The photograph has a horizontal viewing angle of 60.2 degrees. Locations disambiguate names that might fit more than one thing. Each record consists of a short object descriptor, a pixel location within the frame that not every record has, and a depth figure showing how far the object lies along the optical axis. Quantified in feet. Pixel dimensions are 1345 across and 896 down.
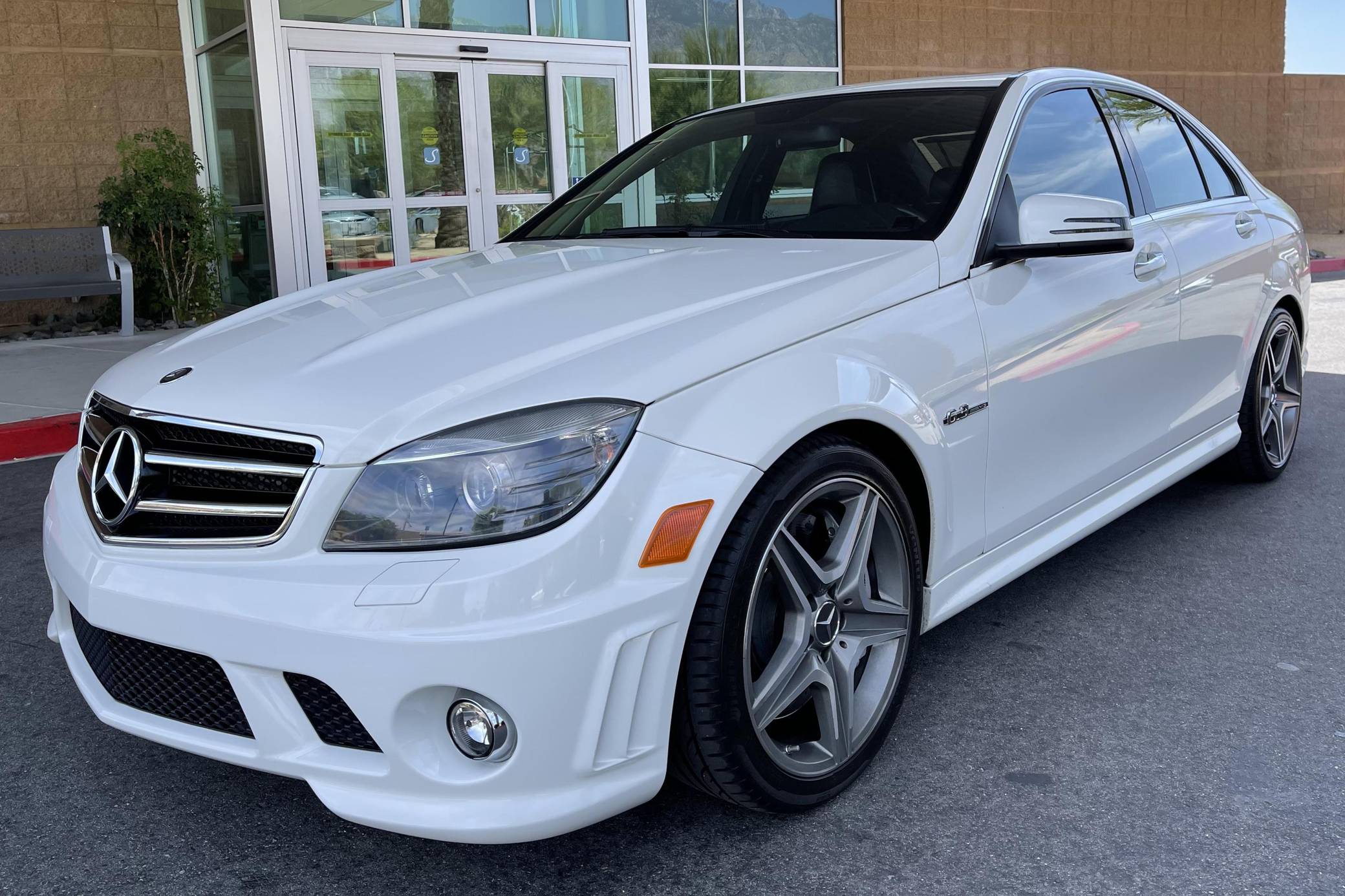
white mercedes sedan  6.18
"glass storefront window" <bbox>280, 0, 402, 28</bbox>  33.22
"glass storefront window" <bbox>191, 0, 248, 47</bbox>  33.55
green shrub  32.58
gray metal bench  31.04
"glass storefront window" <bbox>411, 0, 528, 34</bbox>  35.19
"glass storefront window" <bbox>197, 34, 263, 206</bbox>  34.14
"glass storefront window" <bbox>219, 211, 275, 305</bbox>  35.58
